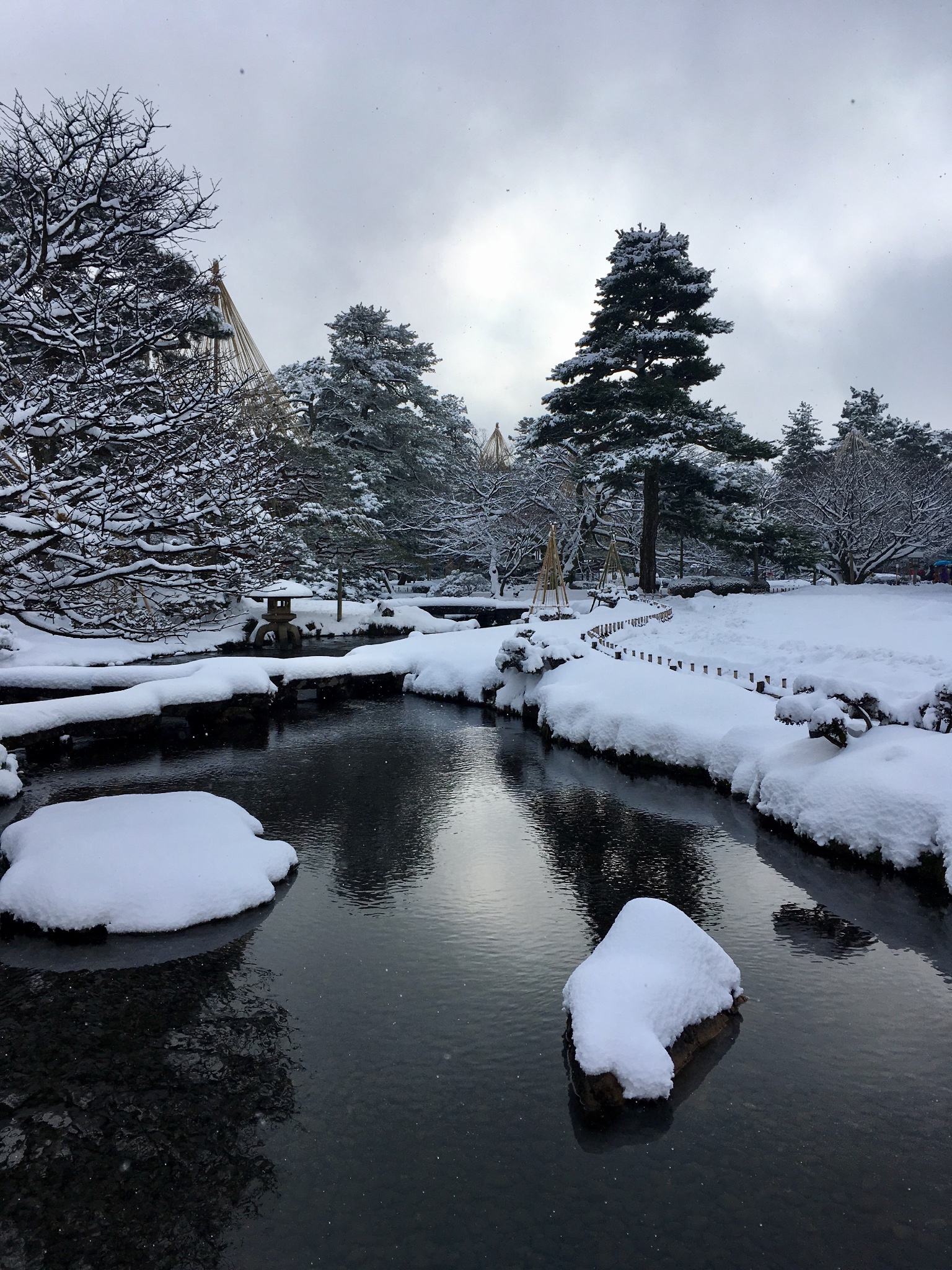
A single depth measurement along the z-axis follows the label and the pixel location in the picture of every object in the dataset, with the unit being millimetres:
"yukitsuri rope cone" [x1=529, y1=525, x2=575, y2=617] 32531
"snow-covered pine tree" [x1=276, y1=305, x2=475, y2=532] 44094
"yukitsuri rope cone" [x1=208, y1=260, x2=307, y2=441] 29219
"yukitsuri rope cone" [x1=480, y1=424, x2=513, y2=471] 51125
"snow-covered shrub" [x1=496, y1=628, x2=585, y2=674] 18703
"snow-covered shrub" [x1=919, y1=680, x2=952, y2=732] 10102
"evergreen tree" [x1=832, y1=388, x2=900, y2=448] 62438
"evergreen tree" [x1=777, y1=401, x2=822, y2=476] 60094
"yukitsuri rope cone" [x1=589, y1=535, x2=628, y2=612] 32562
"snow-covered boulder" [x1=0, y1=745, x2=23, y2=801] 12539
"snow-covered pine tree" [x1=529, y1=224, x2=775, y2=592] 30453
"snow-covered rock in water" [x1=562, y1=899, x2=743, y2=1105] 5473
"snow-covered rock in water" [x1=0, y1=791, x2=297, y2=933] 8070
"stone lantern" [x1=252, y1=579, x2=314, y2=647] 31359
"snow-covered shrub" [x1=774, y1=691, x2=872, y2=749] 10469
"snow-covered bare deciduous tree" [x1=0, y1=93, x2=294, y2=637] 7496
